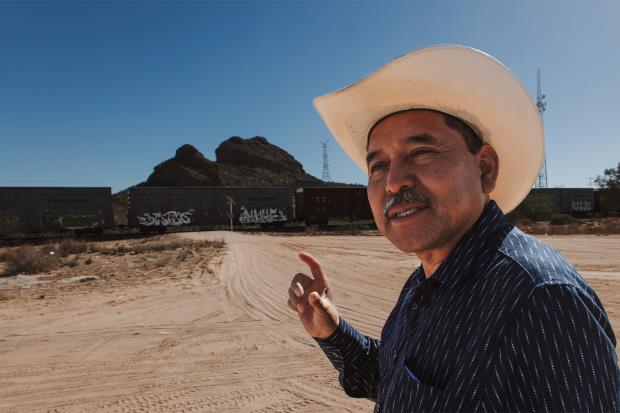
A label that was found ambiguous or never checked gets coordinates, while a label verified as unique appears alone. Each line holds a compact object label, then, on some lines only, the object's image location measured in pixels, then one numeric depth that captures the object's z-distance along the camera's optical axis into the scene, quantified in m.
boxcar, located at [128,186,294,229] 27.28
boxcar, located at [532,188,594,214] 39.66
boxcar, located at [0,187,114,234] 24.20
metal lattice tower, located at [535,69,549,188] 53.72
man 0.76
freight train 24.67
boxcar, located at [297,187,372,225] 31.02
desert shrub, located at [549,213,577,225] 32.49
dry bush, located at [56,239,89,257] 15.92
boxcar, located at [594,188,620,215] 40.12
